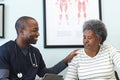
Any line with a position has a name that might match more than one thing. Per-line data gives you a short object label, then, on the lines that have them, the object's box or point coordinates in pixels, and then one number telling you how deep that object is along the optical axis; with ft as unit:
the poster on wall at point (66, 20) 7.44
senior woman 6.26
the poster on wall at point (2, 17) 7.28
